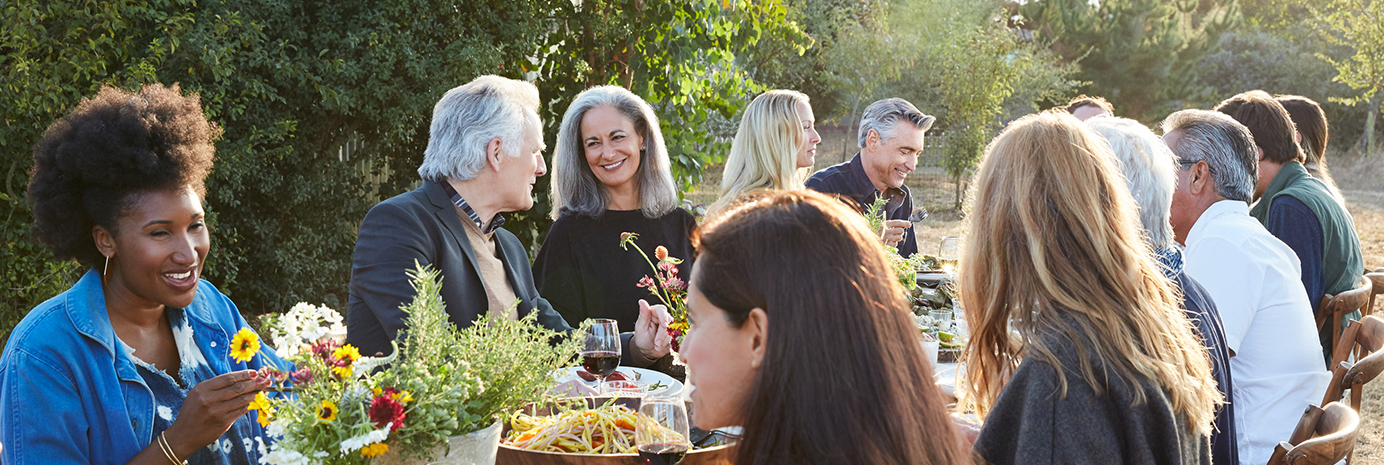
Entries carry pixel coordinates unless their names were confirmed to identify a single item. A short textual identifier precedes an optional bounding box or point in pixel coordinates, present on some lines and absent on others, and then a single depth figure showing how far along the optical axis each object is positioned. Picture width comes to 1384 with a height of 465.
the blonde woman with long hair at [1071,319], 1.56
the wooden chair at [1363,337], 2.86
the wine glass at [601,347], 2.14
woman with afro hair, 1.71
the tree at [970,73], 16.80
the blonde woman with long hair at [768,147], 4.67
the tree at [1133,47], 22.28
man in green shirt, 3.64
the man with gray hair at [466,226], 2.47
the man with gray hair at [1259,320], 2.65
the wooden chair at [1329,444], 1.77
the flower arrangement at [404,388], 1.24
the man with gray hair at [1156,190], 2.17
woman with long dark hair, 1.11
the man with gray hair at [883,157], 5.01
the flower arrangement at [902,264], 2.47
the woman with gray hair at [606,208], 3.49
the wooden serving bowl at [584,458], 1.47
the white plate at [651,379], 2.30
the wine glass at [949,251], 3.85
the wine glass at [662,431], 1.49
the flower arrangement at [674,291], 2.20
